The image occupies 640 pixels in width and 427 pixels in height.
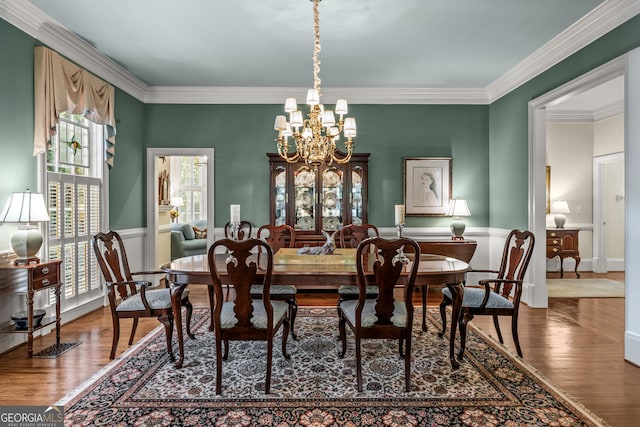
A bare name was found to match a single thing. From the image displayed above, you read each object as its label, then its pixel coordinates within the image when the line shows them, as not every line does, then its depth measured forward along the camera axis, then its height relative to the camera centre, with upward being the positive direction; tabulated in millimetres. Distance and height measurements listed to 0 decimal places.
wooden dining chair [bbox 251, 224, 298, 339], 3244 -689
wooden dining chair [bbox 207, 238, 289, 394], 2293 -595
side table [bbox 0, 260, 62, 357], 2896 -524
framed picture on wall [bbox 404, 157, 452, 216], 5531 +442
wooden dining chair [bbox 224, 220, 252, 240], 3353 -189
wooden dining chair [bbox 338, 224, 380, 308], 3172 -316
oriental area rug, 2062 -1101
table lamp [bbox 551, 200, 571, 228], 6387 +66
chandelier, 2979 +714
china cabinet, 5191 +280
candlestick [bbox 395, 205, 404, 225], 3142 -6
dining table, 2498 -407
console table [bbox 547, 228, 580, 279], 6219 -495
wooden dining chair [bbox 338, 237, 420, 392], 2266 -584
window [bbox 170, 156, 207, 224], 8547 +638
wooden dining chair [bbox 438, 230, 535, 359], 2783 -647
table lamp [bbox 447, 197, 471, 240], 5195 +15
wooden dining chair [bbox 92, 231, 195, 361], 2764 -642
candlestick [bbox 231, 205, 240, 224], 3091 +6
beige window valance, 3391 +1215
